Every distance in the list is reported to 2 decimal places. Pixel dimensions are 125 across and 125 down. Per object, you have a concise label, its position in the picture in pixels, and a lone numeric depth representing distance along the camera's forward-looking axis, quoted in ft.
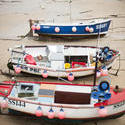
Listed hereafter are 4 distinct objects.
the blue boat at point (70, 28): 50.90
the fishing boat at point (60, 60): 35.91
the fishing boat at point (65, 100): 25.36
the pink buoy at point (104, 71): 36.22
